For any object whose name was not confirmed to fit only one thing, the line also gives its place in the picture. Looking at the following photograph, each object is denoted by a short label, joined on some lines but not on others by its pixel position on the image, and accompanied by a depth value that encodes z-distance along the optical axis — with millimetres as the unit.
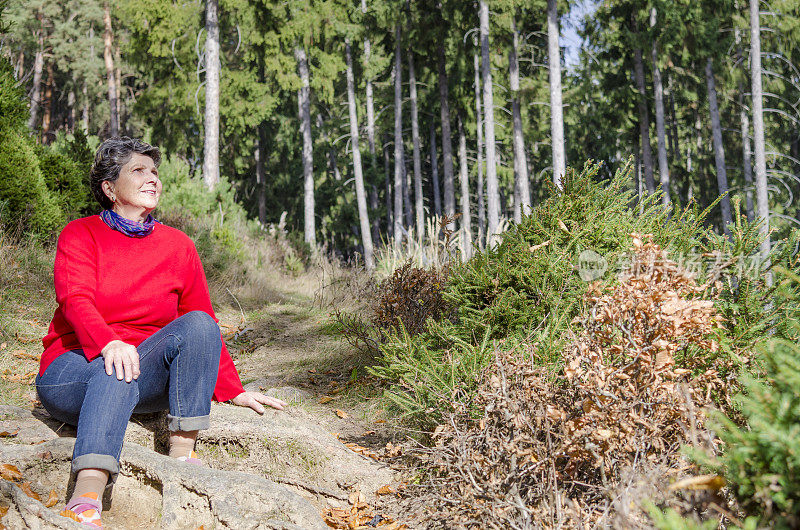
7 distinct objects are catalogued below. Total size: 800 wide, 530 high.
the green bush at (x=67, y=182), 6949
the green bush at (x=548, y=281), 2832
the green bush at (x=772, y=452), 1284
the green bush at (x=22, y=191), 6090
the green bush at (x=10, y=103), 6258
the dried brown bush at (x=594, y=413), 2238
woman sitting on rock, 2391
